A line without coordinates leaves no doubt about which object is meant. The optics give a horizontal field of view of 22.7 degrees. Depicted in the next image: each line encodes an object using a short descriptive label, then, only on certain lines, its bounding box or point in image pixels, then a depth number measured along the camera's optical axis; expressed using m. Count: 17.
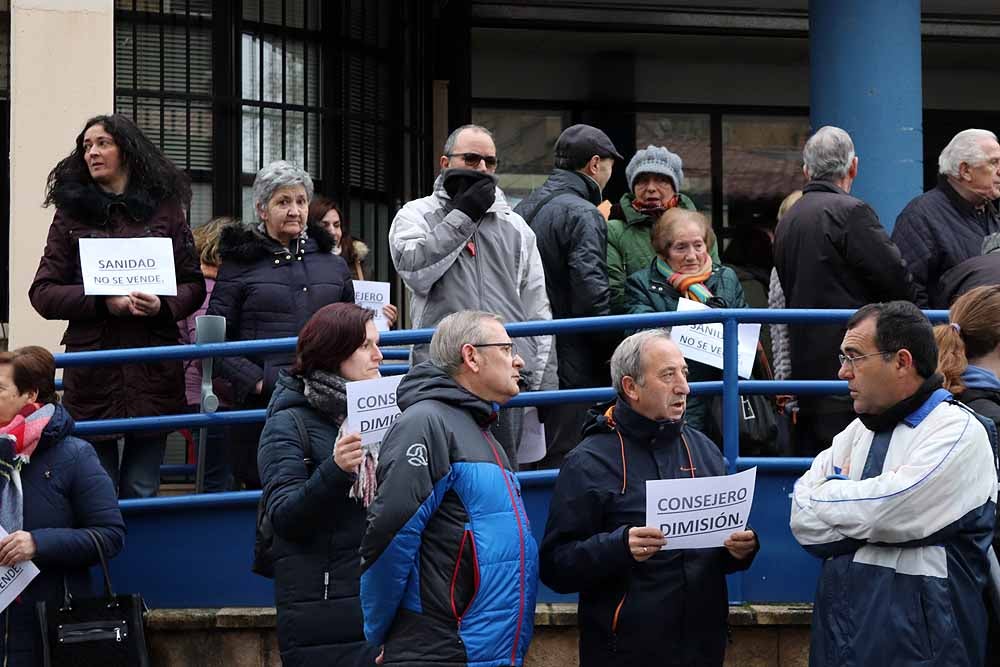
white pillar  14.06
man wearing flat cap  10.74
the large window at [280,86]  16.70
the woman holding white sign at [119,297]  10.63
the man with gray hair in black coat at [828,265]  10.47
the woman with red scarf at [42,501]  9.17
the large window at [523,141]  20.60
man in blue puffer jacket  7.22
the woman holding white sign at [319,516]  8.07
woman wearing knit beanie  11.49
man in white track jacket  7.27
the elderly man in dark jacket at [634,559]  7.86
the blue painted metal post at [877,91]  16.31
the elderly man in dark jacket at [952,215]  11.07
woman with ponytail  8.12
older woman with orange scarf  10.95
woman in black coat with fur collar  10.81
